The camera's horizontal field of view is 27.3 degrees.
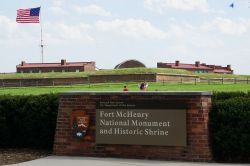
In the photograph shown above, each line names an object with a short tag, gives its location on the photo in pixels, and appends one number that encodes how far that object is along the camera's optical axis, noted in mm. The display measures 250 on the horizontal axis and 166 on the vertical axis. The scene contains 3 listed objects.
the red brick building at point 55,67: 103938
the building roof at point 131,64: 99462
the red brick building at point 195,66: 108000
